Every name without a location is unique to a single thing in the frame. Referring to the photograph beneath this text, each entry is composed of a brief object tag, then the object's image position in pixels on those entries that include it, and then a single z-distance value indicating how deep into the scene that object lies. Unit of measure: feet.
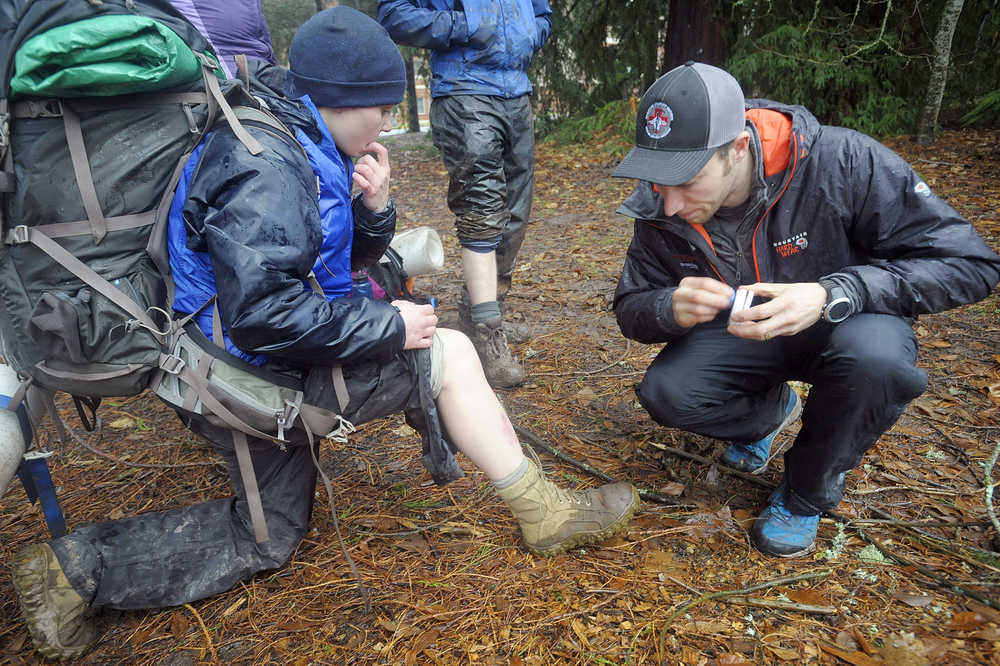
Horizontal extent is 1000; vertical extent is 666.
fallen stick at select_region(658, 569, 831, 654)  6.69
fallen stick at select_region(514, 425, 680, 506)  8.70
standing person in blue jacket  11.80
